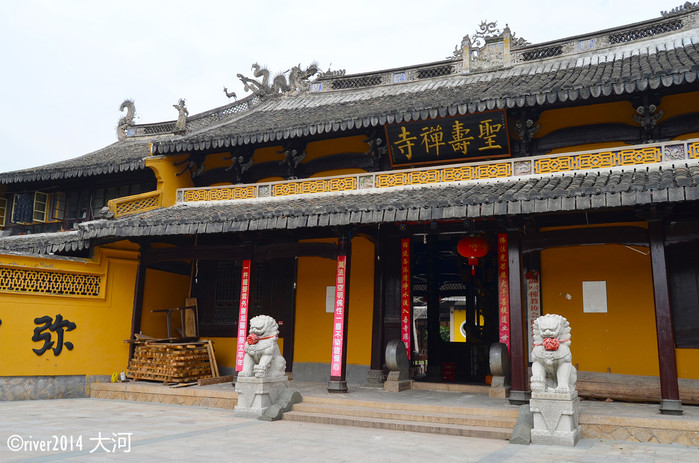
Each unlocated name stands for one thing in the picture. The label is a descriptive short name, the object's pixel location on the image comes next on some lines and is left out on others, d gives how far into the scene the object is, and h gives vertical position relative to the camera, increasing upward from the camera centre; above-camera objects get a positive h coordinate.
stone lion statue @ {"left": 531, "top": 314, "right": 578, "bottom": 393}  6.30 -0.32
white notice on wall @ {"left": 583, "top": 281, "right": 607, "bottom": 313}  8.77 +0.56
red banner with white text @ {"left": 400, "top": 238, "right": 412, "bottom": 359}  10.07 +0.57
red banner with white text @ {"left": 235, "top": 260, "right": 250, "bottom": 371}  9.78 +0.16
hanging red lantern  9.03 +1.34
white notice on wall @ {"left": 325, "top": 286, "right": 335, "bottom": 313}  10.80 +0.49
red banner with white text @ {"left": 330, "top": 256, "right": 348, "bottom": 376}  8.81 +0.12
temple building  7.77 +1.64
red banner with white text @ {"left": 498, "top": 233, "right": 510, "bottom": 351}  9.13 +0.62
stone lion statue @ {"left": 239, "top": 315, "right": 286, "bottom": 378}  8.12 -0.39
